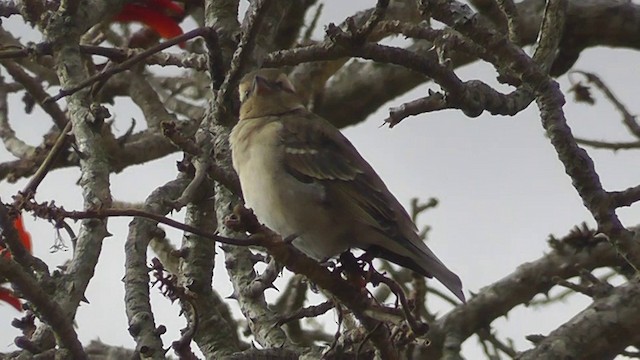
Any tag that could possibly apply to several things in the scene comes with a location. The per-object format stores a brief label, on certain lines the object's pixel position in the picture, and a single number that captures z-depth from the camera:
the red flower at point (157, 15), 9.53
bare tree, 5.12
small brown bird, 6.09
